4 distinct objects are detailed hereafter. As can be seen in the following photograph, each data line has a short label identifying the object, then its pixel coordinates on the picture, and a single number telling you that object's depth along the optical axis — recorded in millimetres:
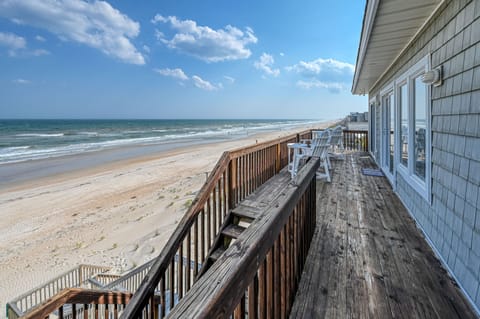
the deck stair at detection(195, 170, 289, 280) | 2945
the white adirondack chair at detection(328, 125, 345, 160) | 6709
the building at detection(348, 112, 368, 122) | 28500
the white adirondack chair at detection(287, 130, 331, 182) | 4938
